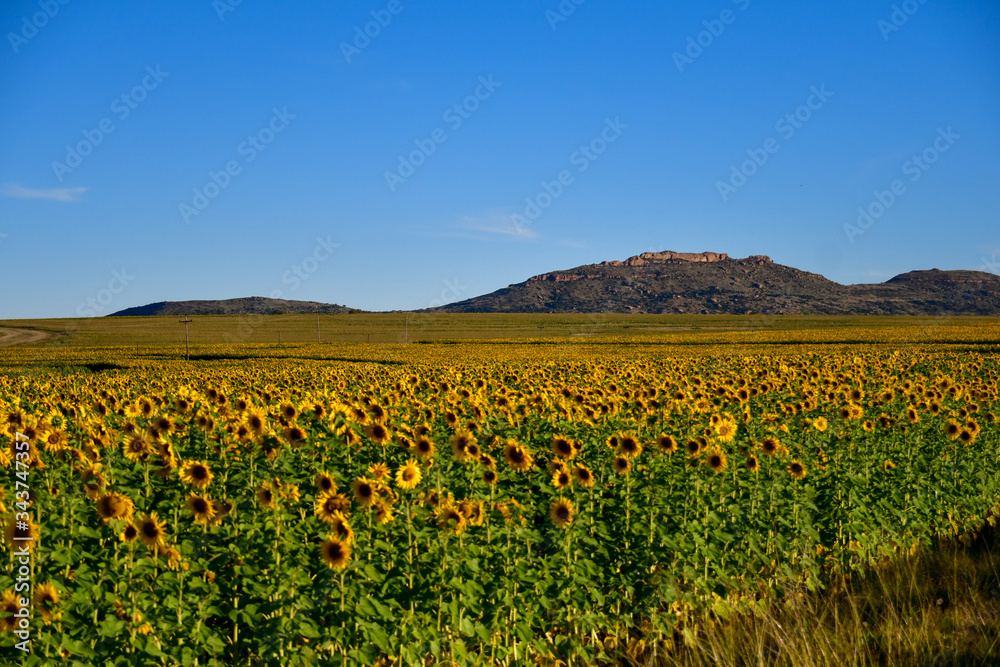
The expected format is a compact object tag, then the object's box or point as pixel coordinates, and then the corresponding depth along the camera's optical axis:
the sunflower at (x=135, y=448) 5.11
